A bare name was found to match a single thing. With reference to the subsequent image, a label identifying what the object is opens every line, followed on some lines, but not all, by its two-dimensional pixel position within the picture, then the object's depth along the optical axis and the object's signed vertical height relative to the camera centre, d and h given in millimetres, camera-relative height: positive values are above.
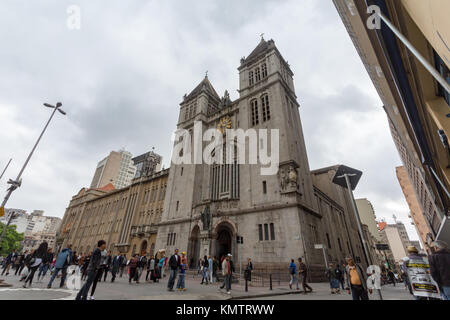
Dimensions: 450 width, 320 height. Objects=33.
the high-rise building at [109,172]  83206 +34128
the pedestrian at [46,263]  10534 -353
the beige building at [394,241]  87062 +10468
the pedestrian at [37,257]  8336 -86
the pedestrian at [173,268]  9273 -353
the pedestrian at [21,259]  15740 -334
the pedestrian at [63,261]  8626 -197
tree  46744 +3229
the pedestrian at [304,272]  11031 -436
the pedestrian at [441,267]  4629 +22
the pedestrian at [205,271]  13702 -669
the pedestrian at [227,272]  9016 -434
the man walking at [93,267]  5527 -268
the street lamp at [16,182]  11005 +3740
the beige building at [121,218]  35406 +7753
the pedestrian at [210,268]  14188 -456
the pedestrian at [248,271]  10703 -476
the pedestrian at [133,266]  11633 -405
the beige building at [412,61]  3101 +5048
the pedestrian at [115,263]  12469 -310
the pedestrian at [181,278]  9688 -791
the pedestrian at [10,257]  13570 -254
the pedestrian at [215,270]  15883 -675
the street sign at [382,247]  23316 +2051
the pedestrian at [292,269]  12565 -346
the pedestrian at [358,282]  5953 -457
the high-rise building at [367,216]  64875 +14662
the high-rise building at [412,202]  38000 +11401
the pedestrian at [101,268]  6430 -317
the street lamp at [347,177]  7070 +2870
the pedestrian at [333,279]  11721 -765
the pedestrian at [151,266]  12844 -405
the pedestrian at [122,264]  15955 -432
